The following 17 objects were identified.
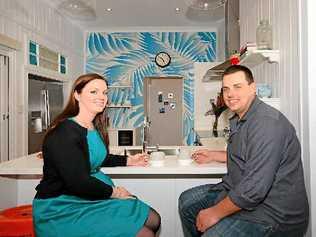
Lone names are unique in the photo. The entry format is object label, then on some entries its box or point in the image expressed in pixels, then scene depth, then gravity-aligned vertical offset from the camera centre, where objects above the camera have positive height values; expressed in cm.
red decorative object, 272 +53
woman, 148 -37
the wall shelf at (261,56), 225 +49
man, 145 -31
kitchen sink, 293 -28
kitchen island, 218 -45
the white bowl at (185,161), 209 -27
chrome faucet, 290 -12
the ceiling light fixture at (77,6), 332 +125
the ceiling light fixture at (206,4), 319 +120
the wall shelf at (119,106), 693 +34
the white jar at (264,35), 233 +65
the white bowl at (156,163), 204 -27
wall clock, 704 +138
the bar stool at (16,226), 158 -52
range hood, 367 +111
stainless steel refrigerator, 467 +24
